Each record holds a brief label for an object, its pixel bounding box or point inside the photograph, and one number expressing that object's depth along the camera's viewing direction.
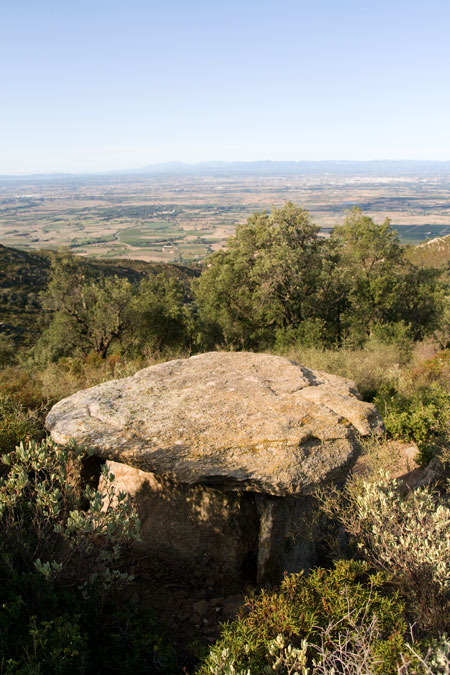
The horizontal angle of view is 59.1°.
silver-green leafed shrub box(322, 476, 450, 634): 4.16
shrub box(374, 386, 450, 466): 8.09
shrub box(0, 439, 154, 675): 3.54
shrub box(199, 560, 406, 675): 3.35
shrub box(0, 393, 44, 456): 6.64
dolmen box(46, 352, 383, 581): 5.59
